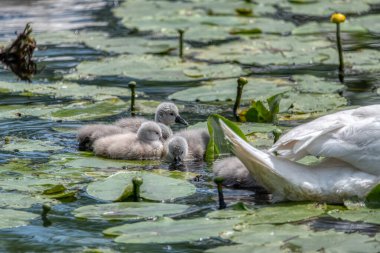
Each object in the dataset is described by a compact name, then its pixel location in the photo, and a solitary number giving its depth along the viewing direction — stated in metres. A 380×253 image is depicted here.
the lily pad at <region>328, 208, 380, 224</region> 11.44
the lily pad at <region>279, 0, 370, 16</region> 28.22
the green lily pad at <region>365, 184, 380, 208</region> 12.06
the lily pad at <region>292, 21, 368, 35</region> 25.45
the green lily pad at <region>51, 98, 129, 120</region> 17.69
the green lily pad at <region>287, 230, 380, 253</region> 10.20
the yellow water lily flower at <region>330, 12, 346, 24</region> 19.80
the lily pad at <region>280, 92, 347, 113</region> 17.70
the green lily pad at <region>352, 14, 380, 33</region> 25.62
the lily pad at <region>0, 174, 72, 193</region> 13.04
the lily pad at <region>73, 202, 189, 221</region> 11.77
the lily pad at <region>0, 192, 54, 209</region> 12.31
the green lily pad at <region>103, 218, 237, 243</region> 10.66
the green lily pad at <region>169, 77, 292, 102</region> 18.84
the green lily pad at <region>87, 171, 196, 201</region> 12.59
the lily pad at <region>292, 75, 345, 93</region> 19.11
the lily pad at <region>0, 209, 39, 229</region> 11.55
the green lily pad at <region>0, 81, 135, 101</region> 19.05
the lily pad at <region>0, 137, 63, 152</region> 15.43
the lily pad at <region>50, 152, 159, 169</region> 14.60
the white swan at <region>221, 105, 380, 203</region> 12.34
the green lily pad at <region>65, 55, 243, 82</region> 20.87
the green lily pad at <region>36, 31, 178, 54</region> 23.97
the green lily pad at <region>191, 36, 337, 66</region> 22.19
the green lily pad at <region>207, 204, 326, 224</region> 11.45
